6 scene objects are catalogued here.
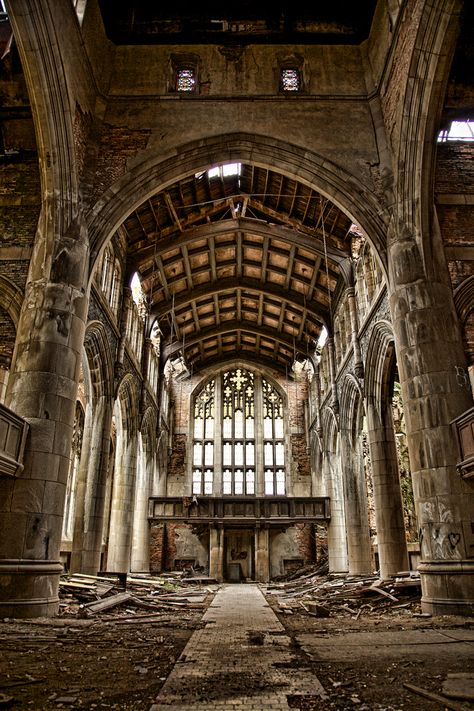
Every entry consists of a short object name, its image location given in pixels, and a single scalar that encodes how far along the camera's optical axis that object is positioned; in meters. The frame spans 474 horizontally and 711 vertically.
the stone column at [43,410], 8.01
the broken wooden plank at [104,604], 8.17
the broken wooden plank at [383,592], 9.57
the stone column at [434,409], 8.06
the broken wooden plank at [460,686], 3.09
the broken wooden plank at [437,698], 2.88
